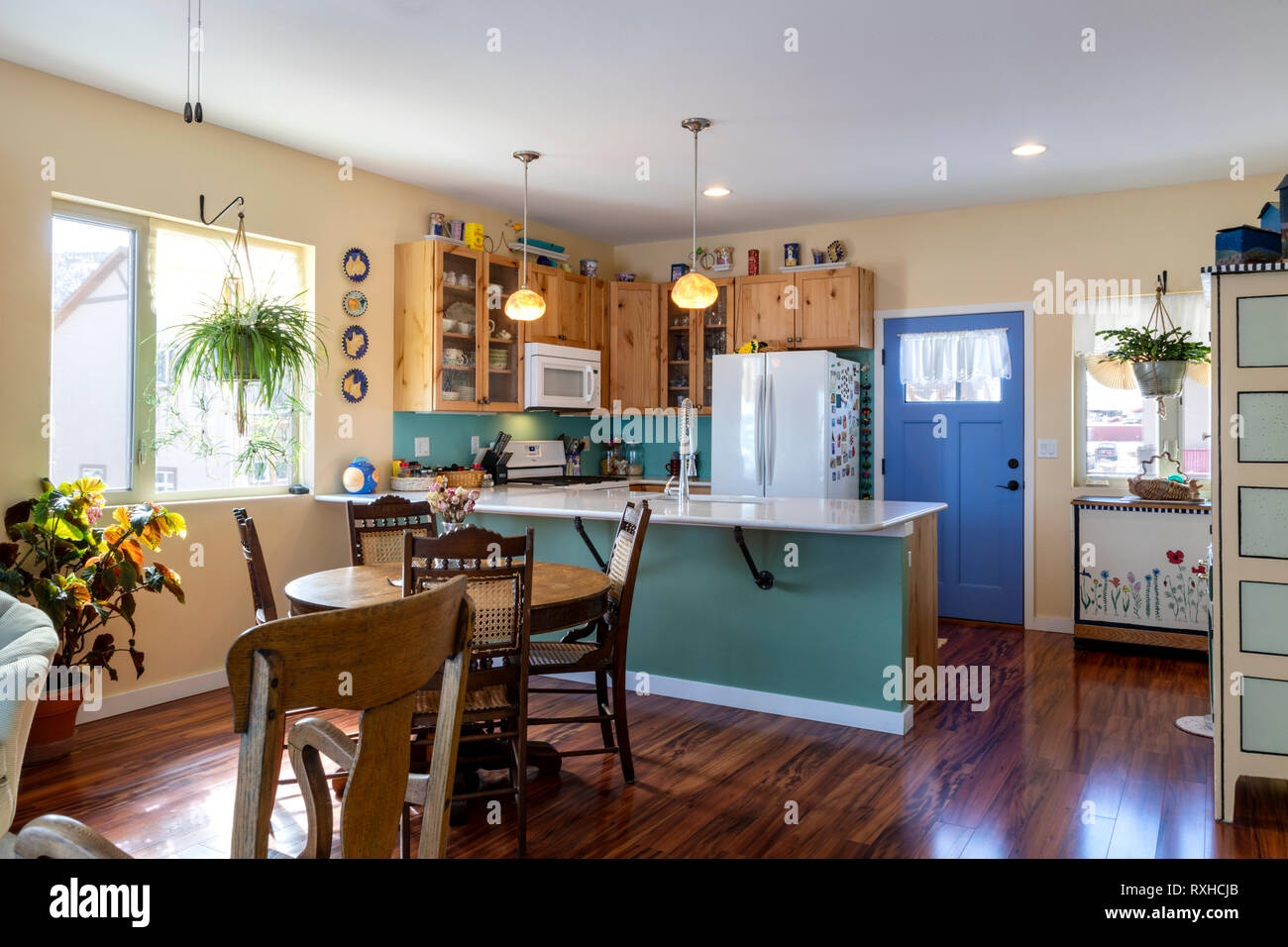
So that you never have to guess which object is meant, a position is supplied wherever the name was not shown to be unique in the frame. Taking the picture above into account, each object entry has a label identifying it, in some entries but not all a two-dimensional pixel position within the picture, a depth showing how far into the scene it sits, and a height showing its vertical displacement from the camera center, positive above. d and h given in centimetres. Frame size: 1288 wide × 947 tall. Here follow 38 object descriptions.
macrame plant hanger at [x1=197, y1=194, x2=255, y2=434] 390 +86
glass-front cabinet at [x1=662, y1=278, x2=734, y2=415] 620 +86
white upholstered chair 131 -34
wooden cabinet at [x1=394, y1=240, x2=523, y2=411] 496 +81
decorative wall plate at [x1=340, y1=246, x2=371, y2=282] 475 +110
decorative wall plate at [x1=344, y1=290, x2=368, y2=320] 476 +89
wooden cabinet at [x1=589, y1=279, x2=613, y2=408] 625 +95
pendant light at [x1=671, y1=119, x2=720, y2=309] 420 +83
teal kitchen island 357 -59
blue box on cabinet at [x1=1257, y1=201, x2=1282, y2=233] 291 +83
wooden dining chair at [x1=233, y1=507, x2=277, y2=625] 282 -34
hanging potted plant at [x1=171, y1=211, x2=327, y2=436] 388 +54
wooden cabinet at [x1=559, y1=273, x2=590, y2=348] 591 +106
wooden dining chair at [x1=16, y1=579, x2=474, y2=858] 92 -29
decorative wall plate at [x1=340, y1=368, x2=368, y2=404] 475 +44
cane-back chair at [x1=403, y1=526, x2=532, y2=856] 243 -41
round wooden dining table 261 -40
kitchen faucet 406 +9
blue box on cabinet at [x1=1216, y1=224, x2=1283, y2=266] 282 +70
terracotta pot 319 -96
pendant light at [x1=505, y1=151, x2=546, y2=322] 457 +84
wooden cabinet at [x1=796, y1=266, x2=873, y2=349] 571 +102
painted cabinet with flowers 471 -60
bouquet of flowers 301 -13
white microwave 556 +58
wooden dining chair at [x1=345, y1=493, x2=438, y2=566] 350 -25
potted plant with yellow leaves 321 -40
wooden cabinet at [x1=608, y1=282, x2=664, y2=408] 635 +93
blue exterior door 552 -4
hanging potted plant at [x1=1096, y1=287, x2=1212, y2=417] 472 +58
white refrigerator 537 +25
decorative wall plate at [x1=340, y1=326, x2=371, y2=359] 476 +68
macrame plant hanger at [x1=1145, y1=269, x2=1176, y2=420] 505 +84
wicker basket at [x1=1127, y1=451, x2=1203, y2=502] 478 -15
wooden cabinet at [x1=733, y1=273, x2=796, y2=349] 593 +105
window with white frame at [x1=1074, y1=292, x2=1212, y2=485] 505 +31
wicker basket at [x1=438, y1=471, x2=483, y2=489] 504 -8
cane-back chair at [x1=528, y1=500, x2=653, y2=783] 294 -64
